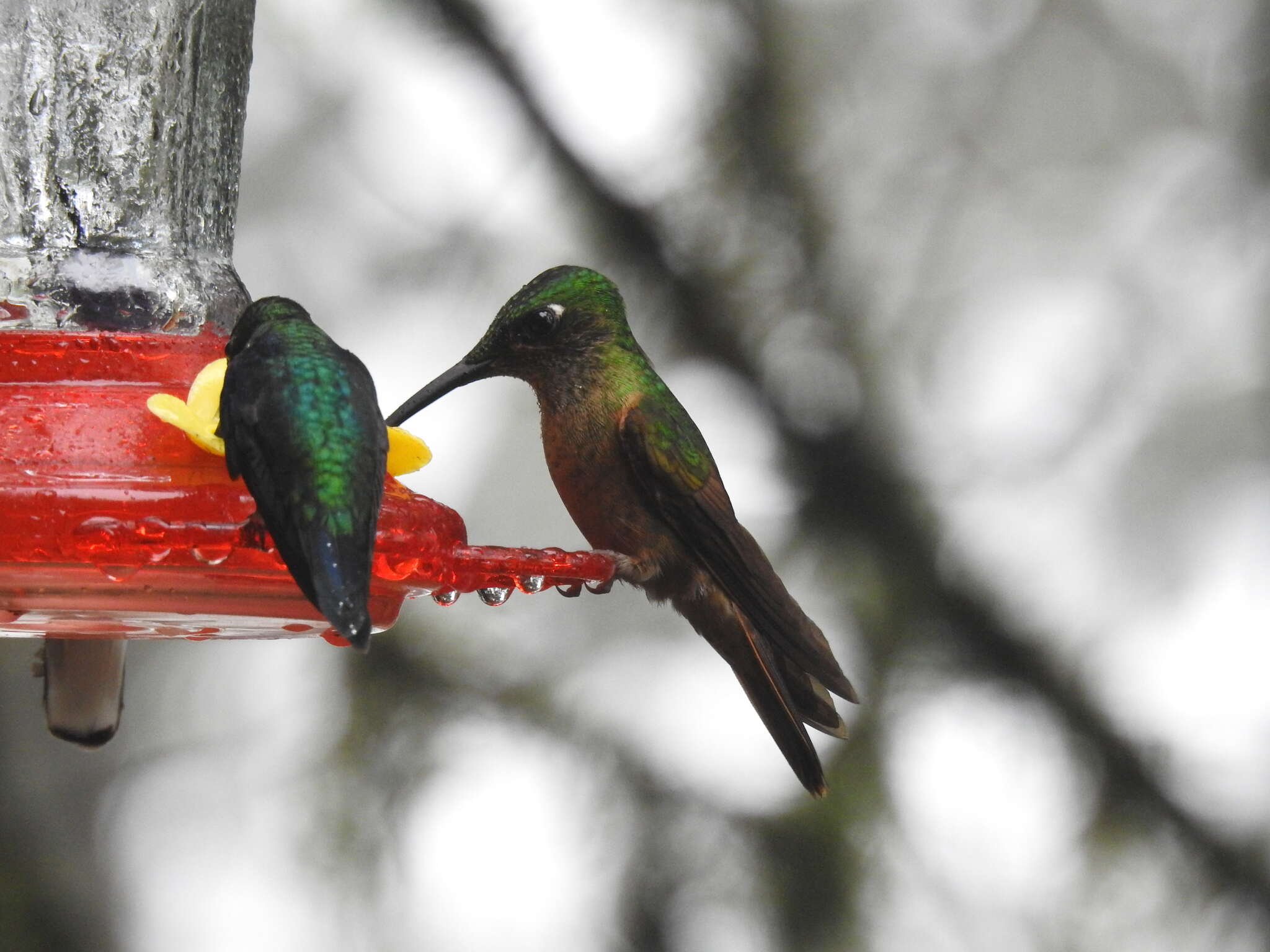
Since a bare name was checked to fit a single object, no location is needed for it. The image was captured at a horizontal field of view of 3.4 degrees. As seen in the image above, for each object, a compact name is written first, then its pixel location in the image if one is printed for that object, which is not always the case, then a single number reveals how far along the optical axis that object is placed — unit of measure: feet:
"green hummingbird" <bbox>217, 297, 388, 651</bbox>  12.08
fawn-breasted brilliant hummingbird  12.41
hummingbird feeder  12.19
